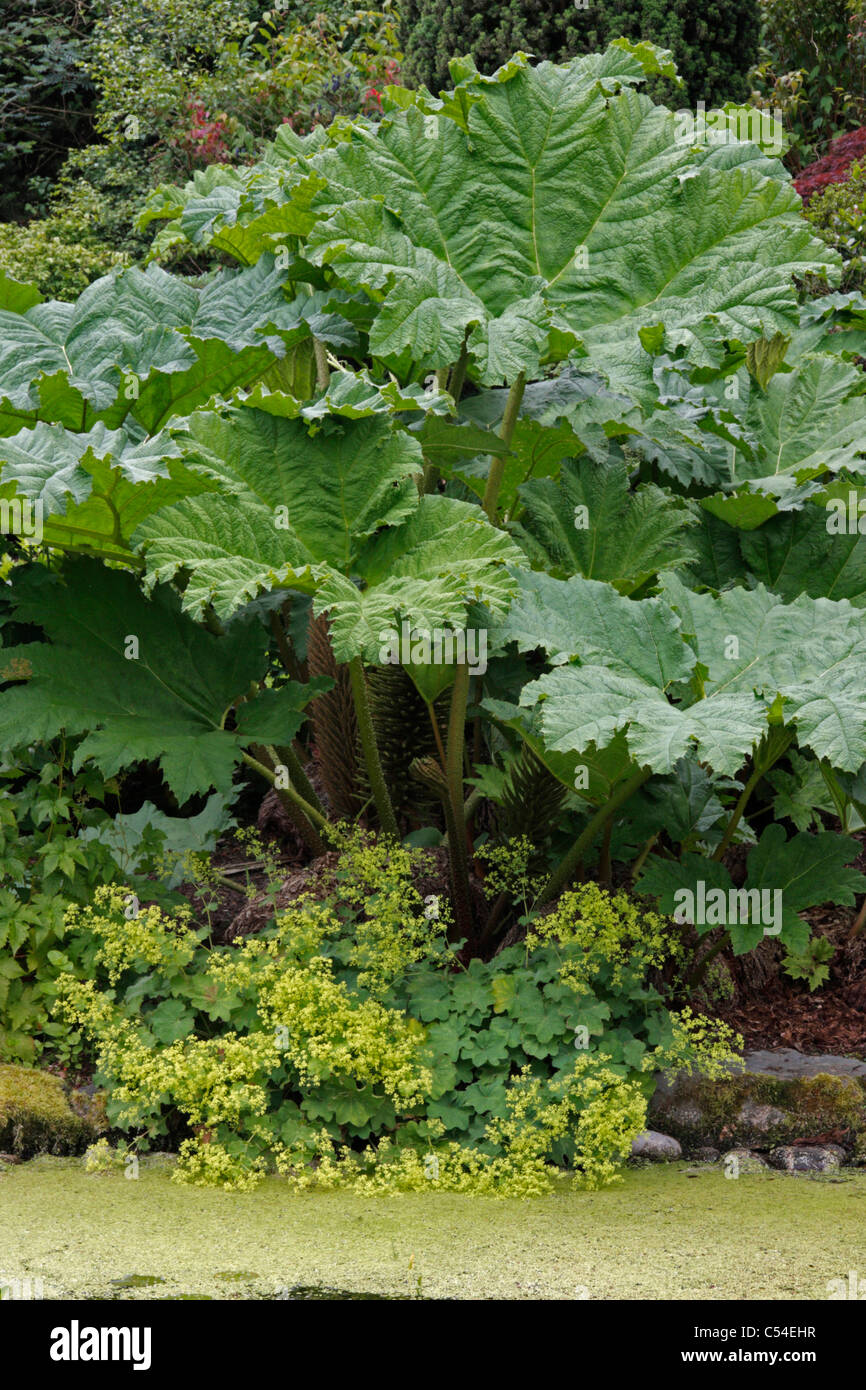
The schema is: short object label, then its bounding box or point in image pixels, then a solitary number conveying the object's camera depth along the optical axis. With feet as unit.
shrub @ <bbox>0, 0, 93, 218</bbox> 43.78
